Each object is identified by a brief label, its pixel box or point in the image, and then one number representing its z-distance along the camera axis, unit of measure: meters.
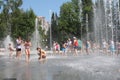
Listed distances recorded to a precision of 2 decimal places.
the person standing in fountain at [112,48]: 11.76
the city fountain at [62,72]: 3.69
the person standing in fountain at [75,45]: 11.09
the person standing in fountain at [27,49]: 8.24
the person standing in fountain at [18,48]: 8.83
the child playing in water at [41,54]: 7.93
